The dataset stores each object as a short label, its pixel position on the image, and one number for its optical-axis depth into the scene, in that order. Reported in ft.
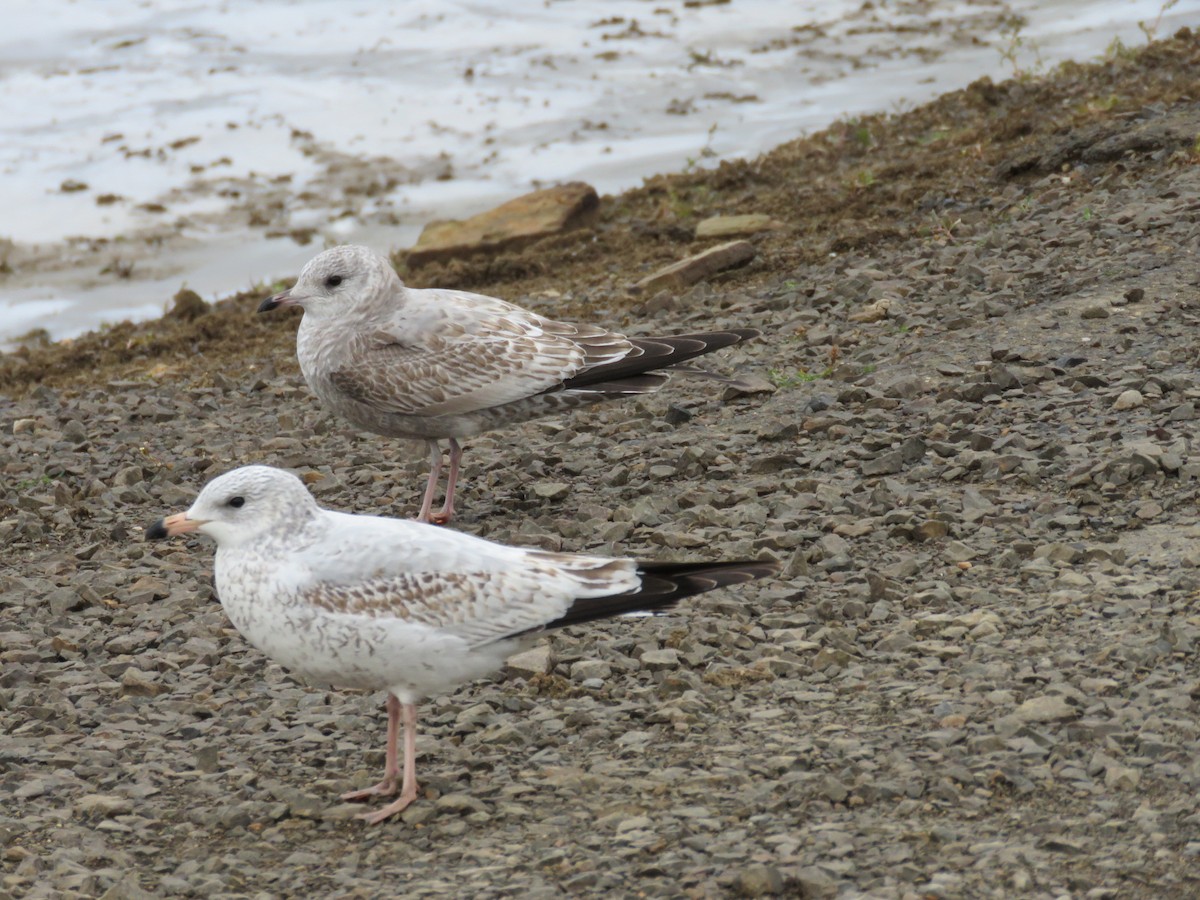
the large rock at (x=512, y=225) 73.46
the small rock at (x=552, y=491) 44.98
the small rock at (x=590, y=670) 33.76
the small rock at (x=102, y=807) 29.76
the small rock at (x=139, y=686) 35.04
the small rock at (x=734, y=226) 67.56
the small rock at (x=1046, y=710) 28.86
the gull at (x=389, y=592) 29.07
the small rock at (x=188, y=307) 73.31
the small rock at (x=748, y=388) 49.54
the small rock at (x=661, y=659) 33.55
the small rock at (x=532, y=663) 34.19
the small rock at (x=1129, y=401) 42.45
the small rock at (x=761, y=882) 24.59
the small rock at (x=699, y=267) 62.90
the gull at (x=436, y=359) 44.04
